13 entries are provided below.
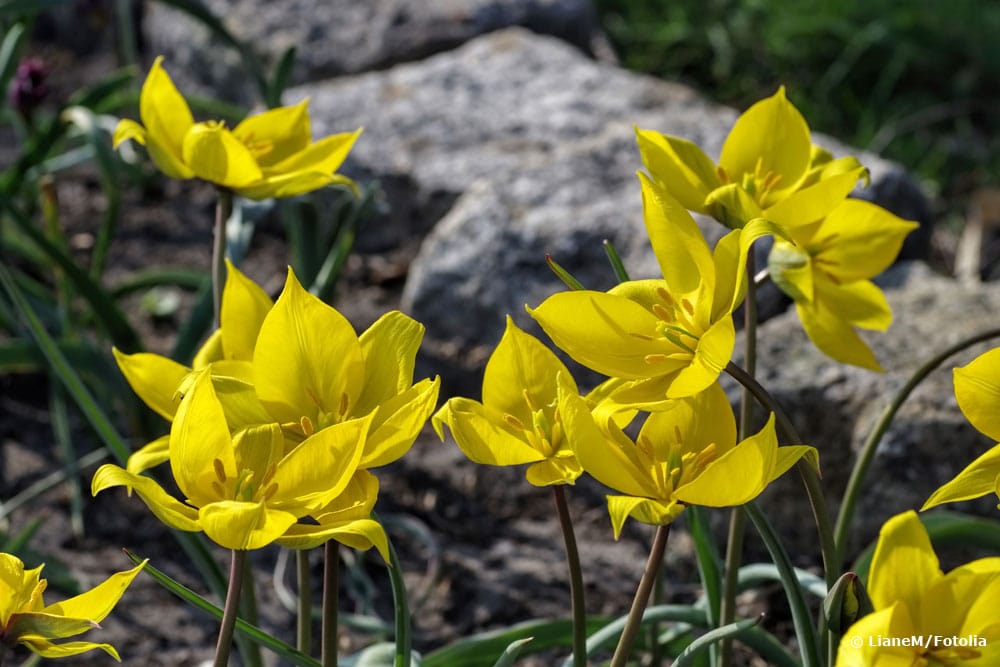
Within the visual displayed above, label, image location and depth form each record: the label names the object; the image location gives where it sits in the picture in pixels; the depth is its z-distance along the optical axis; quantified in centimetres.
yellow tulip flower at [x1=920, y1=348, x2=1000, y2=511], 124
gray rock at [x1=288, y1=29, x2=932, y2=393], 182
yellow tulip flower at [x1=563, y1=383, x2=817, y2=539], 122
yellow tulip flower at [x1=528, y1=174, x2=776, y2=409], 126
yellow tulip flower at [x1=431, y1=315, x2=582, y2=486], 126
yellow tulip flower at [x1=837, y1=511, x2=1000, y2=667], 120
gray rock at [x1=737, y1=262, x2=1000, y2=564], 152
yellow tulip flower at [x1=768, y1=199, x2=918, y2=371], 135
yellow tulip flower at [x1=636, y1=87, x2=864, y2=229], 131
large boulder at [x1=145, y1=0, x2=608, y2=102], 266
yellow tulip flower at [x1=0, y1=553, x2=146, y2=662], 122
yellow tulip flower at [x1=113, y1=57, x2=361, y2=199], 136
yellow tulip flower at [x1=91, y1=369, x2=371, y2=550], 122
